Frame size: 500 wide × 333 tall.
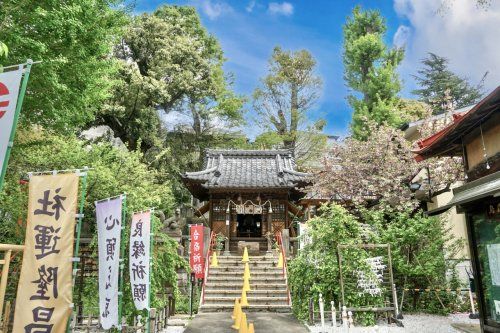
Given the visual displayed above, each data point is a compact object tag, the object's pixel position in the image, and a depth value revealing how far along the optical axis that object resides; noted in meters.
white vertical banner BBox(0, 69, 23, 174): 3.93
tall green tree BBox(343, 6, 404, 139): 26.16
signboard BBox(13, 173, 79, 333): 5.25
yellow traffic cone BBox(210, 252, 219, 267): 16.34
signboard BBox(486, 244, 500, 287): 7.01
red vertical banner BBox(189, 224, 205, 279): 14.17
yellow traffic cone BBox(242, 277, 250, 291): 14.10
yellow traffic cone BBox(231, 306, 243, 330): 10.28
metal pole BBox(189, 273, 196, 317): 12.73
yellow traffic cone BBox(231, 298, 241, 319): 10.72
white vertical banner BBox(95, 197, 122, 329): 6.98
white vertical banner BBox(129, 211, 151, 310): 7.53
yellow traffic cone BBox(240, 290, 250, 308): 13.15
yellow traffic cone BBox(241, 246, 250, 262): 16.11
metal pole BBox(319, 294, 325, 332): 8.12
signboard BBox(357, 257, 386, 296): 10.20
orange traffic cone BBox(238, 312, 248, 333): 9.04
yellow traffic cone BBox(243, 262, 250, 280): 14.53
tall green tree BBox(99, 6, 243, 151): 25.02
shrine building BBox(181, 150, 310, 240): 21.44
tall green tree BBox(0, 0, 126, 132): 7.04
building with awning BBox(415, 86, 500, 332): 7.00
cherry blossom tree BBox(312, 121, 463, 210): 14.75
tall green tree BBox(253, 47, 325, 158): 33.00
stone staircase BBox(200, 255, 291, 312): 13.32
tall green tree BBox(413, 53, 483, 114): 30.66
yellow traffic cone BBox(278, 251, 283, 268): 16.28
